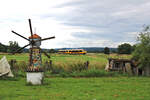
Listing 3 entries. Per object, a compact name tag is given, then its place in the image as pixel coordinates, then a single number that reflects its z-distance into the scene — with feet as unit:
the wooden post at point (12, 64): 78.28
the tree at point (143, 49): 77.56
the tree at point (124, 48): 279.49
